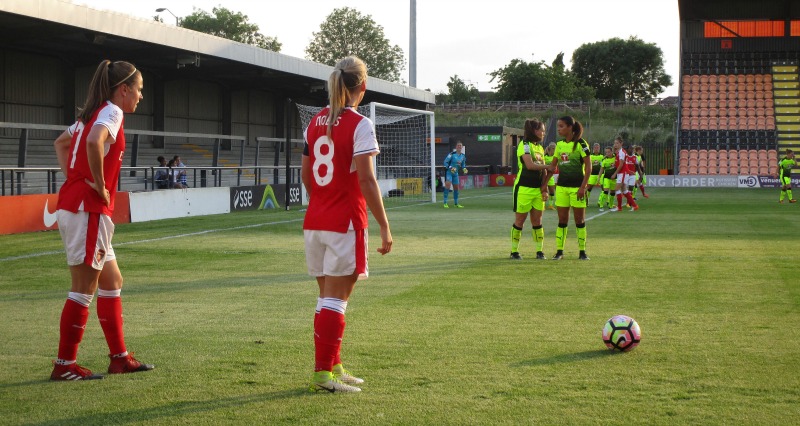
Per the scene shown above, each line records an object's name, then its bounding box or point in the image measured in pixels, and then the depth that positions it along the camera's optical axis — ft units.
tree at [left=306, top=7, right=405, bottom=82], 373.81
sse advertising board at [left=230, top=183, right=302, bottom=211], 84.28
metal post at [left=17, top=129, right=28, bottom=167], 67.62
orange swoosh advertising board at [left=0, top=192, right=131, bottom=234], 56.80
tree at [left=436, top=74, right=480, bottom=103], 352.90
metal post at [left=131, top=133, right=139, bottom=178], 81.25
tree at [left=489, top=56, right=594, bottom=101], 308.19
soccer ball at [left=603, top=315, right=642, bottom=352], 20.86
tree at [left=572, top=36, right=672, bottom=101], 351.46
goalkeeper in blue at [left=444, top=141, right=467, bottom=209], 89.97
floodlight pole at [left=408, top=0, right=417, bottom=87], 128.26
